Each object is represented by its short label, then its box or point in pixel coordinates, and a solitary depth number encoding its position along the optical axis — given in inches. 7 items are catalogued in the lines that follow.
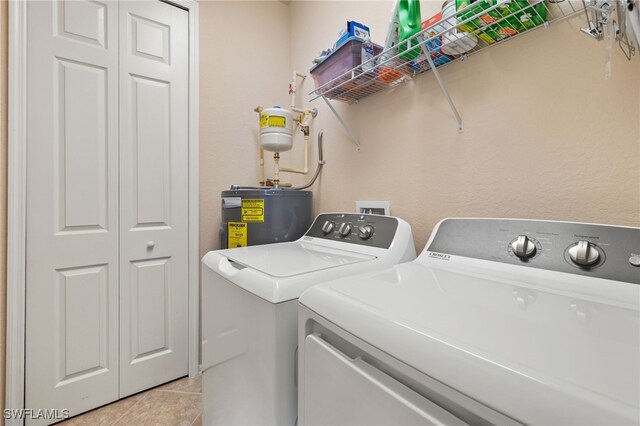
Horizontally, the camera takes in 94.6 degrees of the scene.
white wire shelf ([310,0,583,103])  34.6
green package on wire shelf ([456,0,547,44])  33.8
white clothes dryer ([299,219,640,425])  13.5
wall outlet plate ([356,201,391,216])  56.4
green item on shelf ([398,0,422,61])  41.9
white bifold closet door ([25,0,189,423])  54.0
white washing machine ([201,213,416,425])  28.6
